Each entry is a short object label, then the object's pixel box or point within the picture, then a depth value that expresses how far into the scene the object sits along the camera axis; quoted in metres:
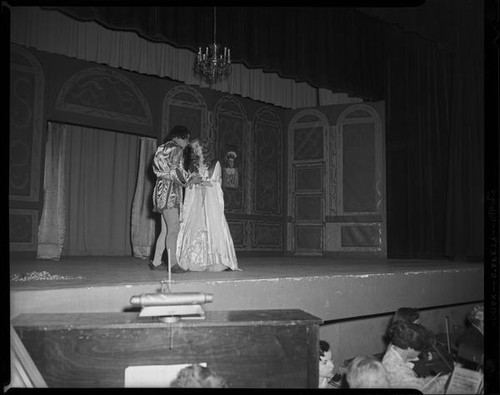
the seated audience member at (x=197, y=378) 2.25
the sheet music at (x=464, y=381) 2.96
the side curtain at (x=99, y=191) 8.16
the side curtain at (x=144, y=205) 8.27
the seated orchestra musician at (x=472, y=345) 3.62
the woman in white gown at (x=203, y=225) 4.64
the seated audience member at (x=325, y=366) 3.24
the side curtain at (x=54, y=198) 7.16
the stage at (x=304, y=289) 2.99
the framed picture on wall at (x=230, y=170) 8.85
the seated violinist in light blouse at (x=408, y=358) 3.27
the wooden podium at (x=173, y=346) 2.30
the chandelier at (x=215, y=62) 6.46
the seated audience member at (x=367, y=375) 2.73
